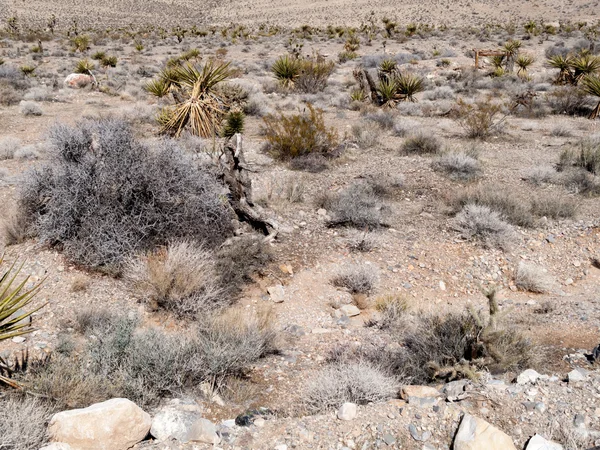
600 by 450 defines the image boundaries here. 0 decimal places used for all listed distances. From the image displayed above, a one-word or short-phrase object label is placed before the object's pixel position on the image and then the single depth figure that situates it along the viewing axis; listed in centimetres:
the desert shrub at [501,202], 770
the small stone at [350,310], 562
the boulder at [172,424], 333
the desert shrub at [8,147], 996
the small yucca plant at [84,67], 1994
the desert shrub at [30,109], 1384
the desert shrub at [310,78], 1844
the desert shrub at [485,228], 707
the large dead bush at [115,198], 590
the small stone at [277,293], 575
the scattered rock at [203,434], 328
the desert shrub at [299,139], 1040
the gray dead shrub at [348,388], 384
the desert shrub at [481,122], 1245
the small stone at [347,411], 350
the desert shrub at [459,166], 950
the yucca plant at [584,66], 1794
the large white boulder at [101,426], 310
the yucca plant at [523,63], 2208
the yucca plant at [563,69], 1877
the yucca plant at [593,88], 1468
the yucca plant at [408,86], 1653
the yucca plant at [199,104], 1102
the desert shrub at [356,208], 745
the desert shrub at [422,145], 1108
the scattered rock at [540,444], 308
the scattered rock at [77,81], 1878
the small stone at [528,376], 388
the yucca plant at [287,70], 1834
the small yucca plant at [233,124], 978
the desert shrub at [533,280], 629
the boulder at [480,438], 310
